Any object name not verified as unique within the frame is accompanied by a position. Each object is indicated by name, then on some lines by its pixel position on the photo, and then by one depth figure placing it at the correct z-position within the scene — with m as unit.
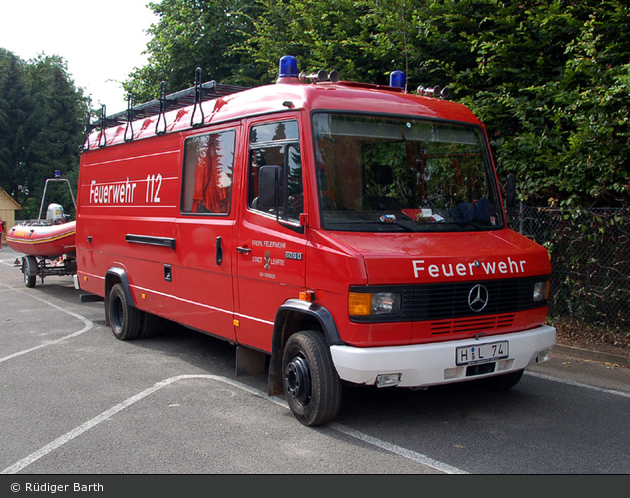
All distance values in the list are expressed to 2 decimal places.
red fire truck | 4.68
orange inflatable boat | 13.99
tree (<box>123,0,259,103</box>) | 17.25
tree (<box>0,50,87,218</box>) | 44.44
